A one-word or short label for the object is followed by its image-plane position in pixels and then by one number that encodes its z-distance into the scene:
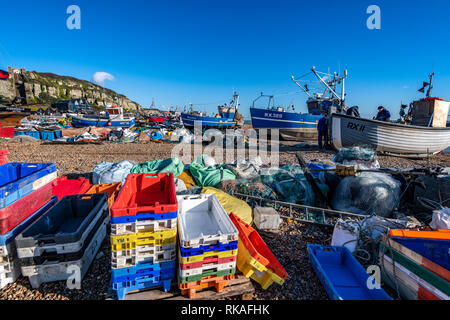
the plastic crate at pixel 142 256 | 1.95
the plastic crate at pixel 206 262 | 1.97
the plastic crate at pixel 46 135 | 14.52
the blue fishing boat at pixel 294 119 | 16.36
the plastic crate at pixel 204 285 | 2.03
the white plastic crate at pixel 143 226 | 1.90
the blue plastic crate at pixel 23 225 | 2.12
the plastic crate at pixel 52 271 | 2.19
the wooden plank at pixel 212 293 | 2.03
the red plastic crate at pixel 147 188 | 2.82
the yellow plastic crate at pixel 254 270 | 2.24
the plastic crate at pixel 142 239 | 1.92
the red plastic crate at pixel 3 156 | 3.43
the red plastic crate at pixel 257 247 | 2.28
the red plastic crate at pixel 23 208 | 2.17
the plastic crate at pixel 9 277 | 2.20
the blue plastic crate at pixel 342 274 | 2.22
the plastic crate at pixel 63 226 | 2.15
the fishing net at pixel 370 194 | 3.88
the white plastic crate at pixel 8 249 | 2.12
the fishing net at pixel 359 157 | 5.70
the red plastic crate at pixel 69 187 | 3.84
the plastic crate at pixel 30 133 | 14.38
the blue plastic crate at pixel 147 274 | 1.97
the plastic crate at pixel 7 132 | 11.94
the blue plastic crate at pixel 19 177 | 2.19
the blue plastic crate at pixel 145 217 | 1.88
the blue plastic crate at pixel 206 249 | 1.94
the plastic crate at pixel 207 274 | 2.00
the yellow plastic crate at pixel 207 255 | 1.97
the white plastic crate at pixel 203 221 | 2.00
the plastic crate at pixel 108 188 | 3.91
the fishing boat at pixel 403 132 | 9.70
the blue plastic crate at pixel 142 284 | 1.97
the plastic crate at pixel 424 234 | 2.07
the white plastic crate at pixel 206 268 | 1.98
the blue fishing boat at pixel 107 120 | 20.92
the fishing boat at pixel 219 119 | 24.06
